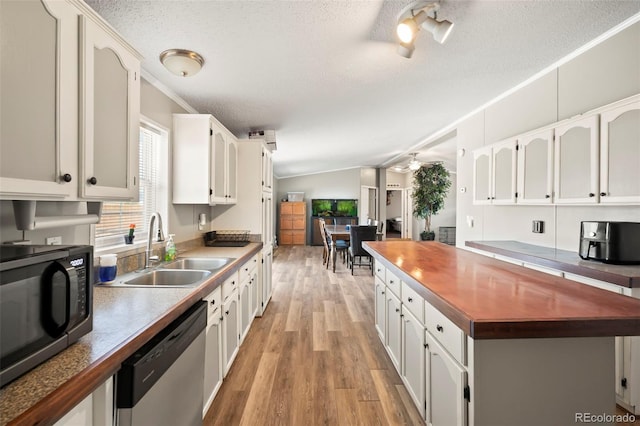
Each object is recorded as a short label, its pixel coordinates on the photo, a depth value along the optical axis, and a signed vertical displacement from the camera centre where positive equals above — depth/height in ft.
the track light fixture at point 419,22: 5.05 +3.63
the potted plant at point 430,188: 24.06 +2.23
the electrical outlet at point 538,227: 8.66 -0.39
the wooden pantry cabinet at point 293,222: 30.66 -1.11
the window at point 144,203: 6.08 +0.23
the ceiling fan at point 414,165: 20.66 +3.66
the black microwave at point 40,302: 2.18 -0.84
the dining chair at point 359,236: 16.90 -1.45
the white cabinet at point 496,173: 9.05 +1.46
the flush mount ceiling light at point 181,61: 5.94 +3.31
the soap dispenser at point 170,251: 7.27 -1.06
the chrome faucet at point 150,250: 6.35 -0.92
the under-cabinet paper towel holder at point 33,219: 3.34 -0.12
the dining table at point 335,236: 18.81 -1.65
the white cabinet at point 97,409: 2.51 -1.91
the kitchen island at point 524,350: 3.15 -1.74
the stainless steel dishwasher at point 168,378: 2.95 -2.14
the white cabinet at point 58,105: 2.71 +1.24
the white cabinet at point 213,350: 5.61 -3.00
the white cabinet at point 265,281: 10.85 -2.92
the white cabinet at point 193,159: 8.10 +1.55
